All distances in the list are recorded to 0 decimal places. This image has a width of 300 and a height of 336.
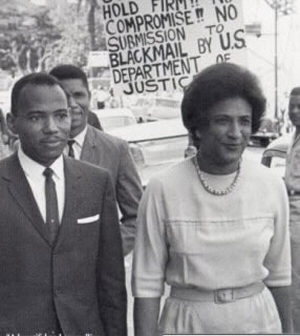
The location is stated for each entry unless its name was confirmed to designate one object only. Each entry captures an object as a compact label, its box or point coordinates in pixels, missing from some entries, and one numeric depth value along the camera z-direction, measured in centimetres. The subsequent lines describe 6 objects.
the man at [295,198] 388
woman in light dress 190
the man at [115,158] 273
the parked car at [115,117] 730
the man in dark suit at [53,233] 199
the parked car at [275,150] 461
